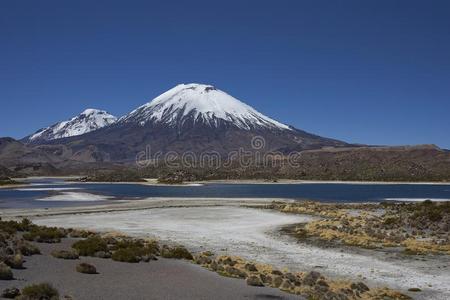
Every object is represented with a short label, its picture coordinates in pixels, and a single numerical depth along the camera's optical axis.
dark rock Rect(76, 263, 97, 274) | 19.63
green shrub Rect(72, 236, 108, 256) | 23.89
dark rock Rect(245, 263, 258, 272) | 23.49
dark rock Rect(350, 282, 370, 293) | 20.02
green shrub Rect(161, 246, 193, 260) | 26.25
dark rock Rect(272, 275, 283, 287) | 20.34
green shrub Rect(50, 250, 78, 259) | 22.48
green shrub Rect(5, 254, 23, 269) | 19.19
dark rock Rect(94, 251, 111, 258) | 23.69
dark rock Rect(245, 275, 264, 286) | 20.14
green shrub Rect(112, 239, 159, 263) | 23.27
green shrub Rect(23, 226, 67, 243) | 27.53
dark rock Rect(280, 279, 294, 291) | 19.94
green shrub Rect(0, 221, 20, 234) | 28.77
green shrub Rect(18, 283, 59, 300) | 14.12
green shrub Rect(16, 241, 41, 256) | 22.59
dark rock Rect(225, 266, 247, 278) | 21.98
